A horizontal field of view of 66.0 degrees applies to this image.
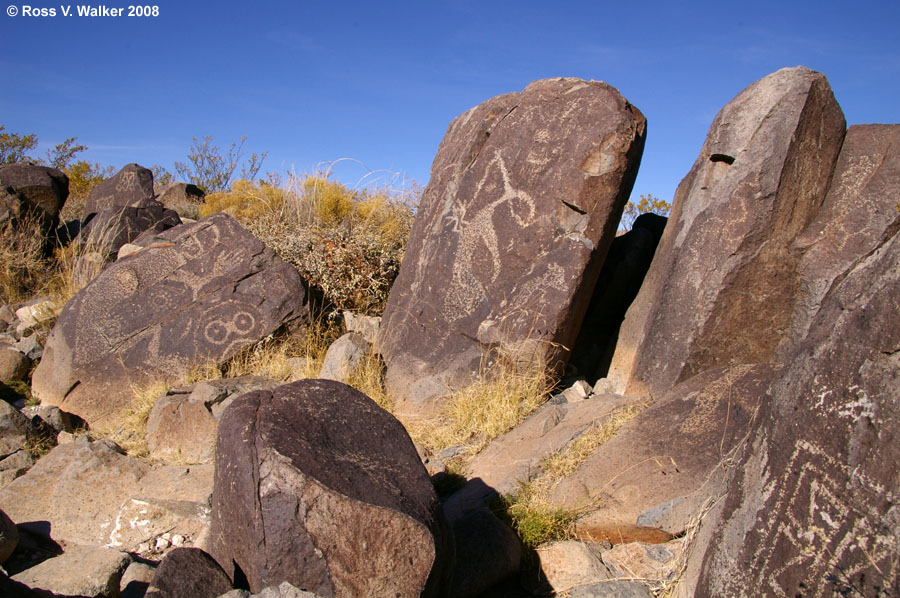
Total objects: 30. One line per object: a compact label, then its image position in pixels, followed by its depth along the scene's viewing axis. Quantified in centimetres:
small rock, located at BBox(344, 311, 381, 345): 589
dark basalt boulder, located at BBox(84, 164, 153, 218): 1086
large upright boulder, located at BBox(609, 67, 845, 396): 415
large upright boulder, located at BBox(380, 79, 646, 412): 462
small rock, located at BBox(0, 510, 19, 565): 298
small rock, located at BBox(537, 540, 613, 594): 288
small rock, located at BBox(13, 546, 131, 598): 255
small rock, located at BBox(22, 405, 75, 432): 487
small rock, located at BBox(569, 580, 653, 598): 268
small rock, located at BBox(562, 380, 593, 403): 461
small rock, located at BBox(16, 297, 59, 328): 657
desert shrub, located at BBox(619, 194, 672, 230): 1218
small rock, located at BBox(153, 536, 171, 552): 340
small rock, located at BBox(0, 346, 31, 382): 557
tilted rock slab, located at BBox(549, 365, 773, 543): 305
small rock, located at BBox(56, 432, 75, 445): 472
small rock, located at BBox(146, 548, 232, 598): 221
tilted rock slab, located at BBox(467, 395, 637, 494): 367
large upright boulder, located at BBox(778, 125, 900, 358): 408
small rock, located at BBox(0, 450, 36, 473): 423
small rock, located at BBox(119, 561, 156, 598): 267
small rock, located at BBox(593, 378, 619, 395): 482
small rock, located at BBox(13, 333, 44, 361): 594
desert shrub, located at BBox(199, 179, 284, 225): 955
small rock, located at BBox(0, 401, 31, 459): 442
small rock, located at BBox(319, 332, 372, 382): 511
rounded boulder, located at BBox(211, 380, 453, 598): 215
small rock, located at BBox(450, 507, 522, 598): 278
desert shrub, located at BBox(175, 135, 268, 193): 1602
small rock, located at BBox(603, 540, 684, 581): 284
